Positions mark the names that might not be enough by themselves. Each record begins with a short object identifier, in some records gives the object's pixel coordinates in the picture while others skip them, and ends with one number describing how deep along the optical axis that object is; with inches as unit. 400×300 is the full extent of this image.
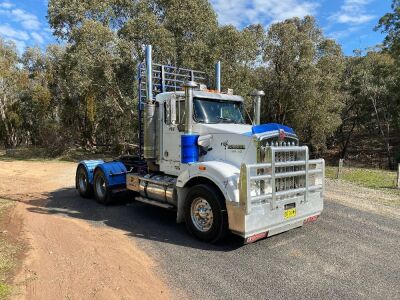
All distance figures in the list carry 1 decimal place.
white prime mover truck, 237.6
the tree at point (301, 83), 1044.5
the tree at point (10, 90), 1438.2
